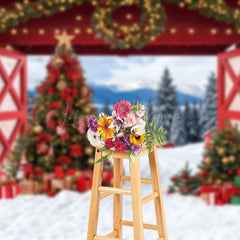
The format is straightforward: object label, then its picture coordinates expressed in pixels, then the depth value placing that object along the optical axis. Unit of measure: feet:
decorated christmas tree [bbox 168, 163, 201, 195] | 13.87
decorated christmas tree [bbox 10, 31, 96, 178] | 13.35
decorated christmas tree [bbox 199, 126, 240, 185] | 12.70
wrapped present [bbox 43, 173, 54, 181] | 13.43
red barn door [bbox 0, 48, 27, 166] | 17.65
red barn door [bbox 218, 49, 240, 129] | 16.53
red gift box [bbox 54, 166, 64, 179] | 13.26
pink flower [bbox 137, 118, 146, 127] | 5.93
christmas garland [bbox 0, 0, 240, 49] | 15.52
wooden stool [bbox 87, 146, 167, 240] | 5.97
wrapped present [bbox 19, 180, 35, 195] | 13.51
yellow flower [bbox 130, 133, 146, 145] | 5.87
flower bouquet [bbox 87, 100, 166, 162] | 5.90
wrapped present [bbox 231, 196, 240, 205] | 12.41
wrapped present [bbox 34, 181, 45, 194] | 13.52
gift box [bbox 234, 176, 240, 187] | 12.53
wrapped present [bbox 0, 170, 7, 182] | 14.39
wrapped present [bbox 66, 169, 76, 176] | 13.35
